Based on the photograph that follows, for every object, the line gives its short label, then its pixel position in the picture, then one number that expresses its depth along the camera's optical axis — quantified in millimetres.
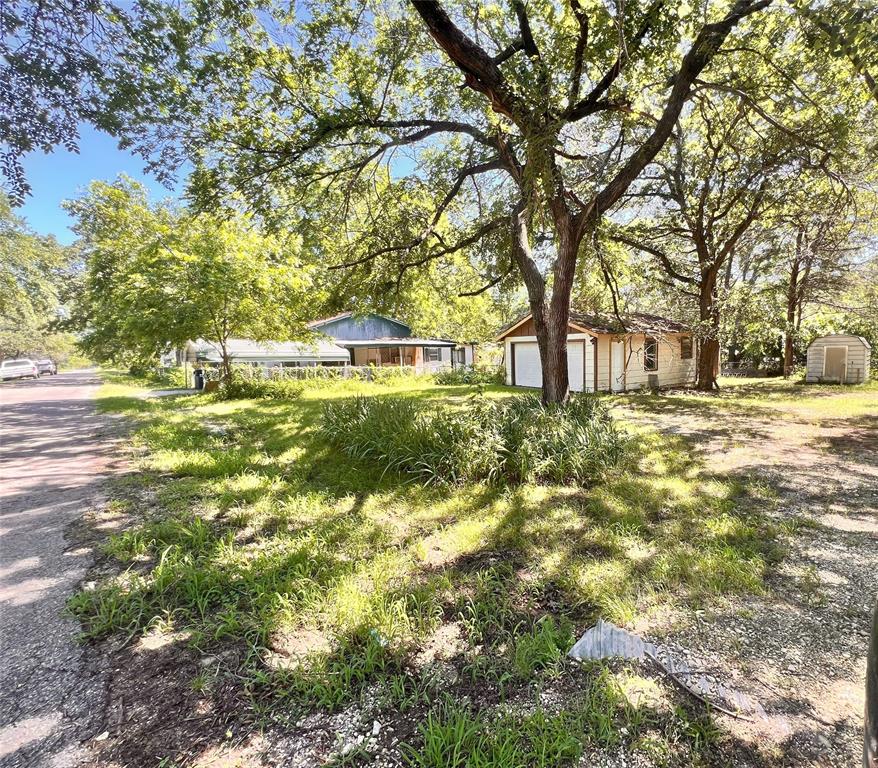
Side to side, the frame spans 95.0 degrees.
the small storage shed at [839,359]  15875
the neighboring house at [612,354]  15219
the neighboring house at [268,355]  20984
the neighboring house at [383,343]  25484
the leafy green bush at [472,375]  19891
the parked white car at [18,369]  24880
